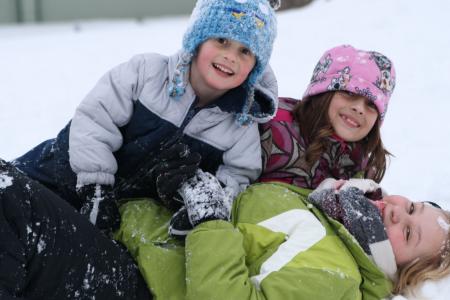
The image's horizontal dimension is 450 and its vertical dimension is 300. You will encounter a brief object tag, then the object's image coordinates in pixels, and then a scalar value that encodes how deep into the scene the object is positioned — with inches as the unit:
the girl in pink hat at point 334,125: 100.9
